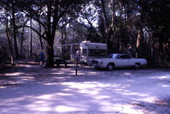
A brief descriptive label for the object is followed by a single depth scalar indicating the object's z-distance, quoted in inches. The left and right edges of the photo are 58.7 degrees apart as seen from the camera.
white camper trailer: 651.5
